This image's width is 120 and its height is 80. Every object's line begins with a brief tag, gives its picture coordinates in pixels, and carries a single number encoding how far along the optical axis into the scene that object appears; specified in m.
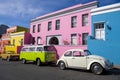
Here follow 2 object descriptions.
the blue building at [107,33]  8.65
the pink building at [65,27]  11.56
